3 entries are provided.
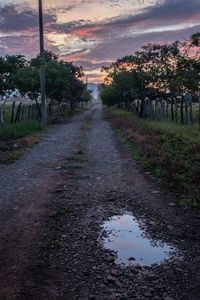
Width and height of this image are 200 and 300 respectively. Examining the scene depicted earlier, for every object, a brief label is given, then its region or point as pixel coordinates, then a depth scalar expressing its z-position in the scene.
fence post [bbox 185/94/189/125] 20.99
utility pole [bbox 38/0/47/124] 29.25
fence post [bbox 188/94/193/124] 20.65
